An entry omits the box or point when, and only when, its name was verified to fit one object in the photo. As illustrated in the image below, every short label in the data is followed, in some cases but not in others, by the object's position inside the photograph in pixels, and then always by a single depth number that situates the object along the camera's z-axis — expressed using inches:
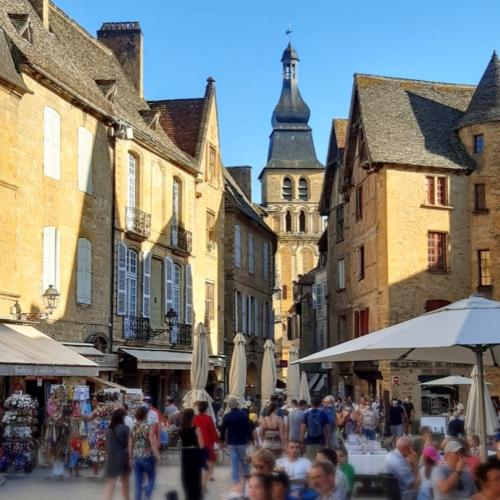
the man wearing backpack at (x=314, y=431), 700.0
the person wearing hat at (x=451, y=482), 353.7
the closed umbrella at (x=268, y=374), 1205.1
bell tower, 4033.0
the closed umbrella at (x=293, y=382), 1269.7
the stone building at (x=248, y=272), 1667.1
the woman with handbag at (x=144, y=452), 566.3
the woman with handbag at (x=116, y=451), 530.6
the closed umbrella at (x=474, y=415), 690.8
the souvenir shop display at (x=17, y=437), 733.3
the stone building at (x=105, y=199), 954.1
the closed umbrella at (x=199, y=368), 986.1
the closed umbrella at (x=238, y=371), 1083.9
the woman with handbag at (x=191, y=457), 522.0
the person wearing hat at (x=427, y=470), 372.8
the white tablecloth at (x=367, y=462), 617.9
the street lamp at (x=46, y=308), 909.2
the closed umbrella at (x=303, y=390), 1249.4
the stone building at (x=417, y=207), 1492.4
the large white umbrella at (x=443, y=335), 432.1
